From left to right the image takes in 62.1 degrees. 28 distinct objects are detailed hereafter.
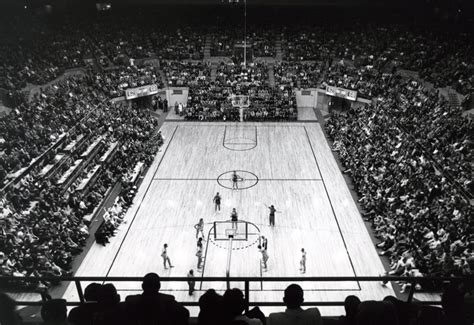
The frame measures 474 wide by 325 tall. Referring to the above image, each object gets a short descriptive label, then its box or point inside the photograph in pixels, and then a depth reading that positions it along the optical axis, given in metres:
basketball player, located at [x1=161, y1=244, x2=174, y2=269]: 13.94
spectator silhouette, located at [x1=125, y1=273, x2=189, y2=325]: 3.50
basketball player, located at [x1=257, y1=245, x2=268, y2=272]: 13.99
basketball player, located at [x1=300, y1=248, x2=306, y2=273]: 13.69
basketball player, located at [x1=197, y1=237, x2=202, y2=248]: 14.49
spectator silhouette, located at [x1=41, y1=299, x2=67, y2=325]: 3.63
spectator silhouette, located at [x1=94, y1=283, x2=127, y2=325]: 3.52
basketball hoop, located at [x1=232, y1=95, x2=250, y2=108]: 29.53
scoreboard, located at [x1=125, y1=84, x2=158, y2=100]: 30.85
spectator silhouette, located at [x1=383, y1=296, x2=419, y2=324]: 3.84
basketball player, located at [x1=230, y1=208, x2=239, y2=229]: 16.17
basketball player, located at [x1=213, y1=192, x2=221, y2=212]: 17.84
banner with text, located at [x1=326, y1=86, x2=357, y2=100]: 30.17
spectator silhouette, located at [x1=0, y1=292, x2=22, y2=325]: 3.41
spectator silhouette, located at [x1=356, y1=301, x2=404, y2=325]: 3.36
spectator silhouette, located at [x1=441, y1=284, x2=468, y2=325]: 3.44
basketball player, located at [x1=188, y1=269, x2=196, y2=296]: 12.46
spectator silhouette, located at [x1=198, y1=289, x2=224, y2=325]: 3.32
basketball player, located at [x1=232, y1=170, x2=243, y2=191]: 20.12
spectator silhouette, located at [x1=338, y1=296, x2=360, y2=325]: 3.78
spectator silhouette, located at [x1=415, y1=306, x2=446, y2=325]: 3.43
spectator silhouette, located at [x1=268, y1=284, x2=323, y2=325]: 3.45
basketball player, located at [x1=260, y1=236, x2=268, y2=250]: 14.18
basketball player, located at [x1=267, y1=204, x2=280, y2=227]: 16.56
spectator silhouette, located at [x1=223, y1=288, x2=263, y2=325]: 3.29
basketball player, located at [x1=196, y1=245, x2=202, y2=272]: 14.26
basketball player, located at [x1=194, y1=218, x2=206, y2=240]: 15.49
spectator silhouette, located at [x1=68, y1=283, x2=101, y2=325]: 3.62
